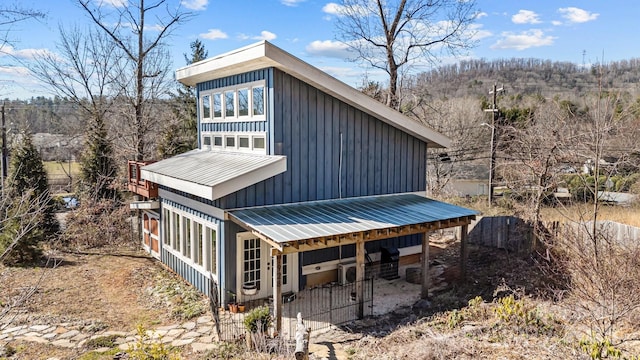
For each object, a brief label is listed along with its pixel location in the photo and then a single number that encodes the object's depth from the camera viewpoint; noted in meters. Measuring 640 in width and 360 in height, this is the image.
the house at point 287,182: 9.30
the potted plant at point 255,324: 7.41
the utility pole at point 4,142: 20.61
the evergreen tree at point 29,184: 13.50
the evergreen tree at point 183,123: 23.59
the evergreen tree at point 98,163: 20.45
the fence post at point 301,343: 6.27
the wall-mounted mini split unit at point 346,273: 11.20
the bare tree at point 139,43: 19.66
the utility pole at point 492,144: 18.42
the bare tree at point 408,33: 20.03
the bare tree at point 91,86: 19.77
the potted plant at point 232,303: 9.55
